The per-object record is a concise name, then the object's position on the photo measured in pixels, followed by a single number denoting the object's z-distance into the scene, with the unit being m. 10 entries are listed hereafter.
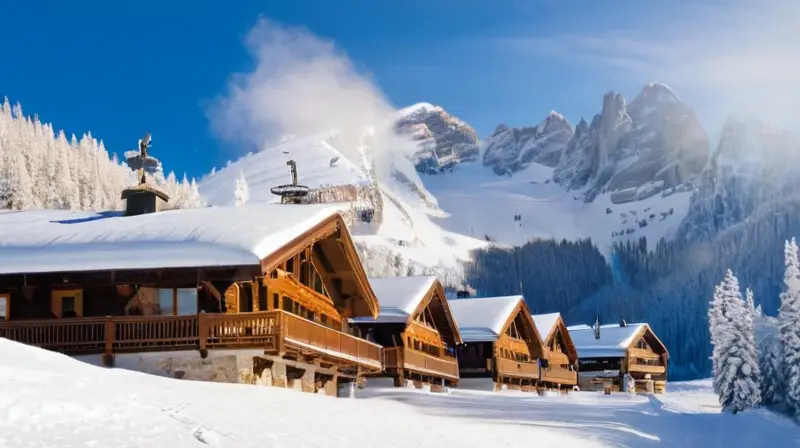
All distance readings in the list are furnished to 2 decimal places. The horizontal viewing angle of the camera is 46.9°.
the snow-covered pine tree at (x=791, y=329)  41.56
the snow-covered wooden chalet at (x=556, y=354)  64.86
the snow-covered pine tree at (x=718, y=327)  45.97
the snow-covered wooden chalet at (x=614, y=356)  78.81
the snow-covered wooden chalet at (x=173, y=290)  24.50
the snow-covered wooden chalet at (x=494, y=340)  52.72
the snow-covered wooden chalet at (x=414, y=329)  40.72
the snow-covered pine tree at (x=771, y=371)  44.81
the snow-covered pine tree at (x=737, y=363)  44.34
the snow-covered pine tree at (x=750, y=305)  47.94
